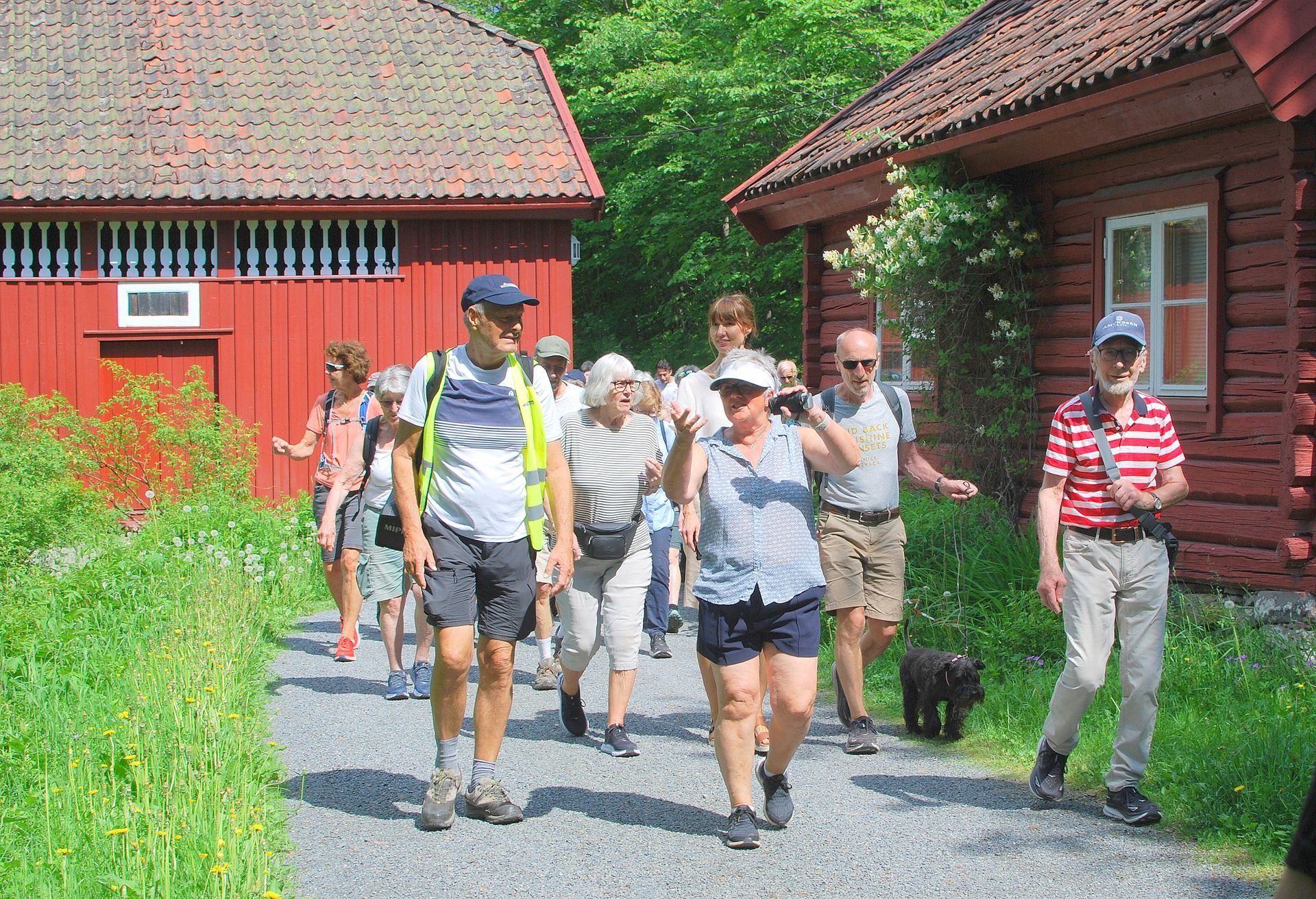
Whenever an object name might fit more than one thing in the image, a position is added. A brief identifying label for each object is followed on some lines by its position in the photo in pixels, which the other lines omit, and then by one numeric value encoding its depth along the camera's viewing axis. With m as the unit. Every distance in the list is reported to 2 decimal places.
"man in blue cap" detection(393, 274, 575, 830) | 5.11
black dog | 6.20
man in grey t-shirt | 6.22
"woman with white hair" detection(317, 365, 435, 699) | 7.43
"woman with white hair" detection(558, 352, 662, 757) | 6.35
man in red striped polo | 5.07
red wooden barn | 15.70
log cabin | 7.62
